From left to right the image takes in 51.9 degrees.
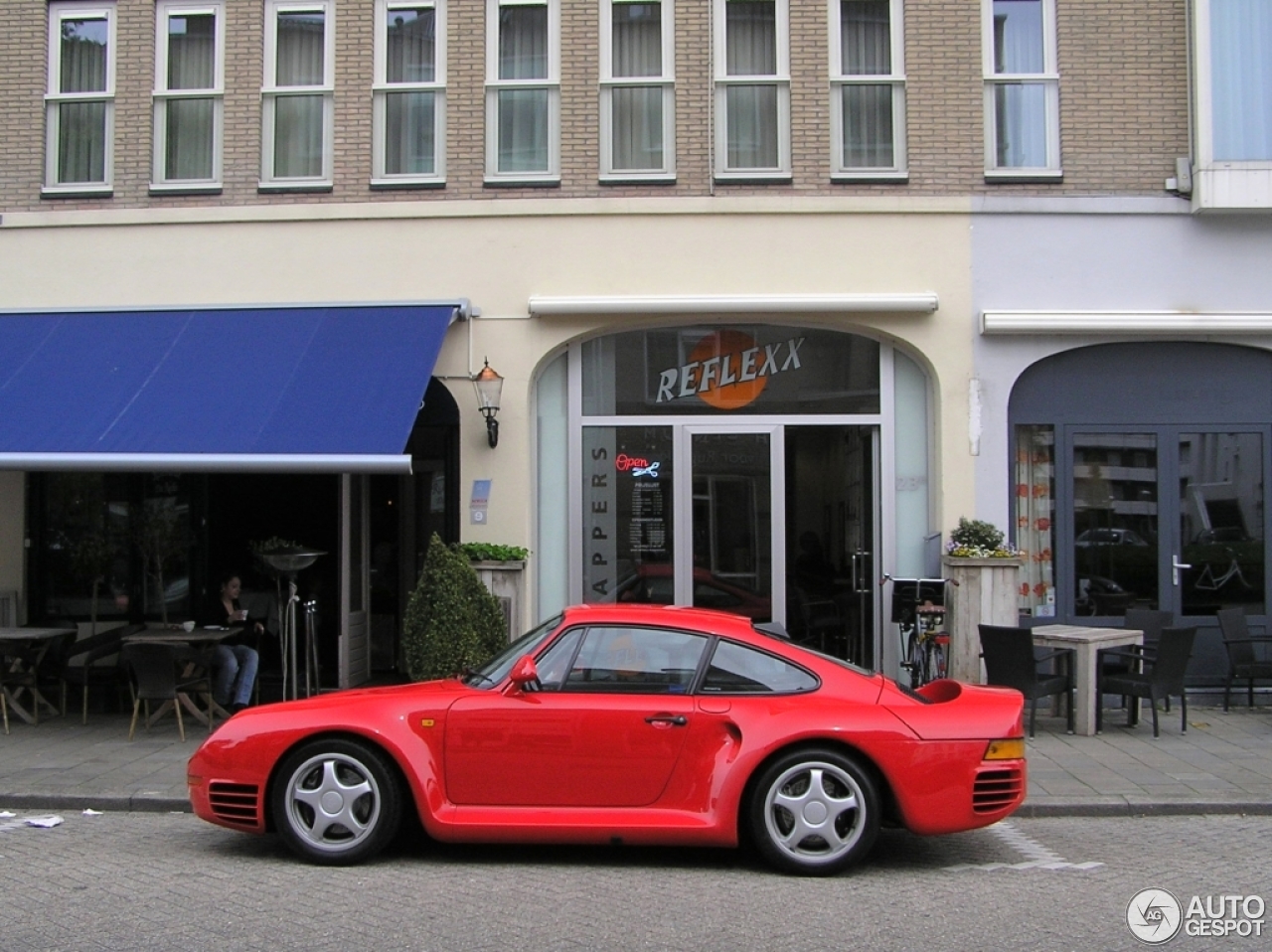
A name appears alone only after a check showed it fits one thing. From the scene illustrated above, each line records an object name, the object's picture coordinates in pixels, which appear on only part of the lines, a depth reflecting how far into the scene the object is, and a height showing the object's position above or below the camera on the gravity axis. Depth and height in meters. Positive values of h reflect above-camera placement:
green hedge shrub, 10.46 -0.80
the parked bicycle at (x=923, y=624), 11.73 -0.95
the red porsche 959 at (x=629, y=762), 6.68 -1.24
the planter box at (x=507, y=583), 11.93 -0.56
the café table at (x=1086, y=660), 10.72 -1.15
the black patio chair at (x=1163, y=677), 10.52 -1.29
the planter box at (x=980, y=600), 11.59 -0.71
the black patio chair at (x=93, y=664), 11.70 -1.31
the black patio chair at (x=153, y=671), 10.56 -1.19
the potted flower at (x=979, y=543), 11.75 -0.20
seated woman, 11.48 -1.26
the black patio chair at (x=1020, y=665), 10.35 -1.17
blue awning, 10.34 +1.17
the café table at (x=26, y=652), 11.33 -1.13
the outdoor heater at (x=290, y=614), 11.23 -0.86
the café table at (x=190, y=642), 10.91 -0.99
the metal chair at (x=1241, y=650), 11.63 -1.18
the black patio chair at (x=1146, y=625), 11.48 -0.97
